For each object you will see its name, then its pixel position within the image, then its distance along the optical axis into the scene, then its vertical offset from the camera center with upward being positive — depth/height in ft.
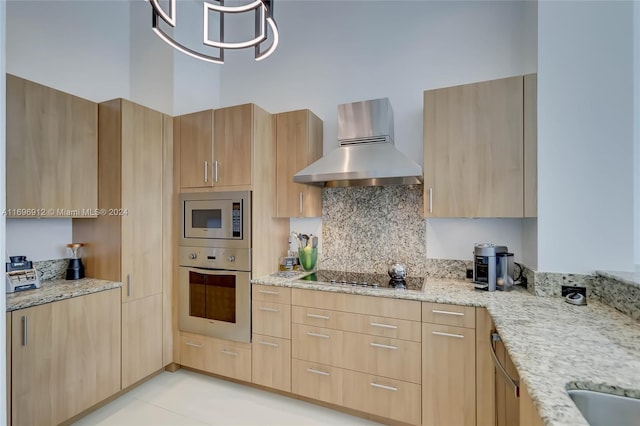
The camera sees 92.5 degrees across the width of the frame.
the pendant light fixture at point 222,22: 5.10 +3.34
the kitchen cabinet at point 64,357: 5.75 -3.06
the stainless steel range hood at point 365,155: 6.87 +1.34
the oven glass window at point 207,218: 8.31 -0.20
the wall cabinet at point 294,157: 8.50 +1.51
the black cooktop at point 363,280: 7.08 -1.74
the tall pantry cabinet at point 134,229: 7.64 -0.48
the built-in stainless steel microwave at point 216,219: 7.96 -0.22
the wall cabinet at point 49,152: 6.34 +1.33
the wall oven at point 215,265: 7.95 -1.48
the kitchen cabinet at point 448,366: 5.88 -3.06
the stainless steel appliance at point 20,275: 6.40 -1.38
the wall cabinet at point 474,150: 6.45 +1.34
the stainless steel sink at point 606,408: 2.85 -1.85
